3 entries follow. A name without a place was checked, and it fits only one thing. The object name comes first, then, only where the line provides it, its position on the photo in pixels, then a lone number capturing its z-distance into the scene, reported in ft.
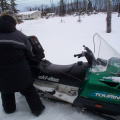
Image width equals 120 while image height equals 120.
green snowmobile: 5.89
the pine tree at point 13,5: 67.74
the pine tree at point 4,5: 55.64
